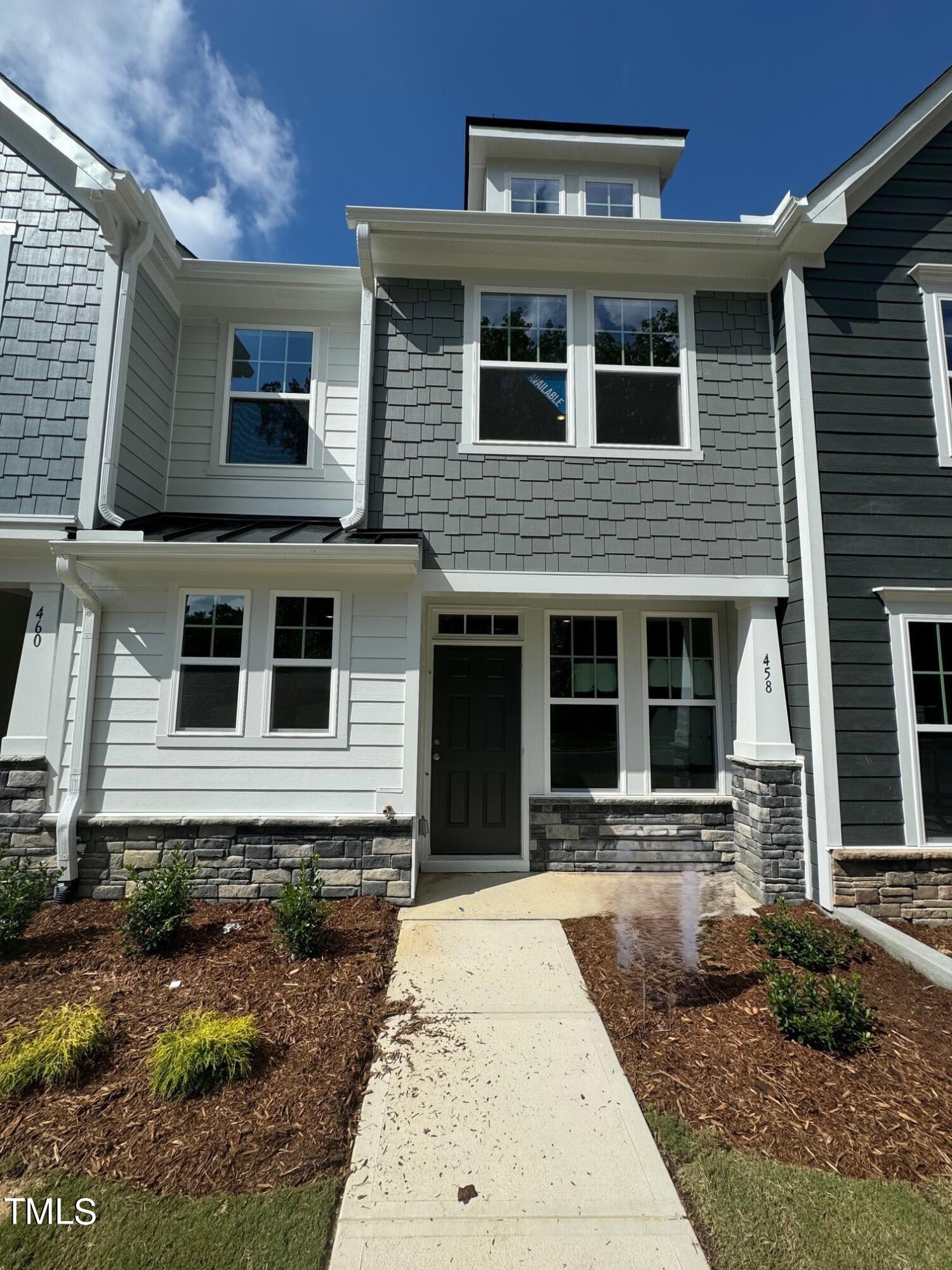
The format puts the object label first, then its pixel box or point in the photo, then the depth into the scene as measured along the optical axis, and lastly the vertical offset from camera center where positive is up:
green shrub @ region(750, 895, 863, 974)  4.01 -1.49
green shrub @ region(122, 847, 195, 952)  4.04 -1.32
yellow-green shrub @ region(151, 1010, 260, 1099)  2.72 -1.59
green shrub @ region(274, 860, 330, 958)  3.99 -1.35
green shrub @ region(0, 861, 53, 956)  3.99 -1.26
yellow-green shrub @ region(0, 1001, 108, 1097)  2.77 -1.61
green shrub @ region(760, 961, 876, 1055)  3.09 -1.51
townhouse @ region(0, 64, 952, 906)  5.05 +1.47
